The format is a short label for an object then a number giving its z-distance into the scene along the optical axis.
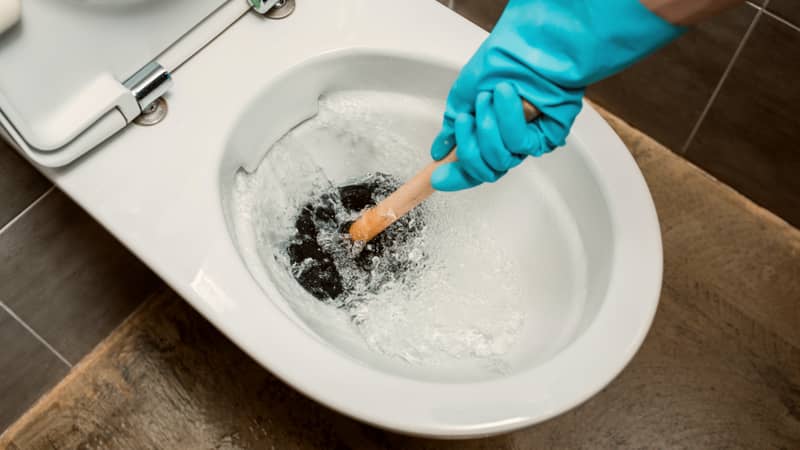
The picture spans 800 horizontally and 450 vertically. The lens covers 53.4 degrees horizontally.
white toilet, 0.64
